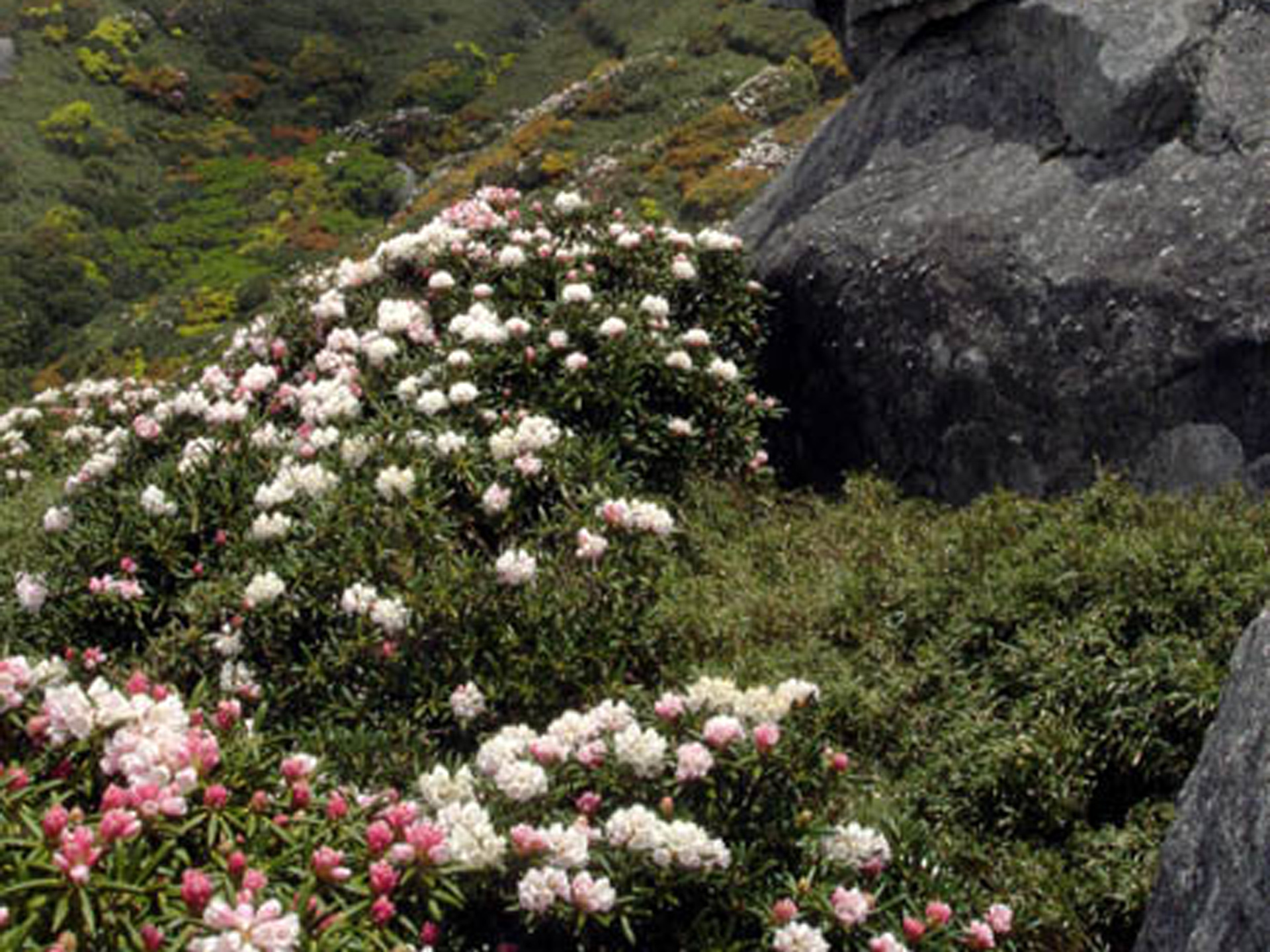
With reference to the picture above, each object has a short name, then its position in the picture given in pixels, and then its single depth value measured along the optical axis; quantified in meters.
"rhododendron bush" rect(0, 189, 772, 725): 5.61
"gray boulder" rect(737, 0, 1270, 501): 6.80
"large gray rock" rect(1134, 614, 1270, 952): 3.09
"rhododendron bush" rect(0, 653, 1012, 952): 3.26
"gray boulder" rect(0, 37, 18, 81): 64.00
